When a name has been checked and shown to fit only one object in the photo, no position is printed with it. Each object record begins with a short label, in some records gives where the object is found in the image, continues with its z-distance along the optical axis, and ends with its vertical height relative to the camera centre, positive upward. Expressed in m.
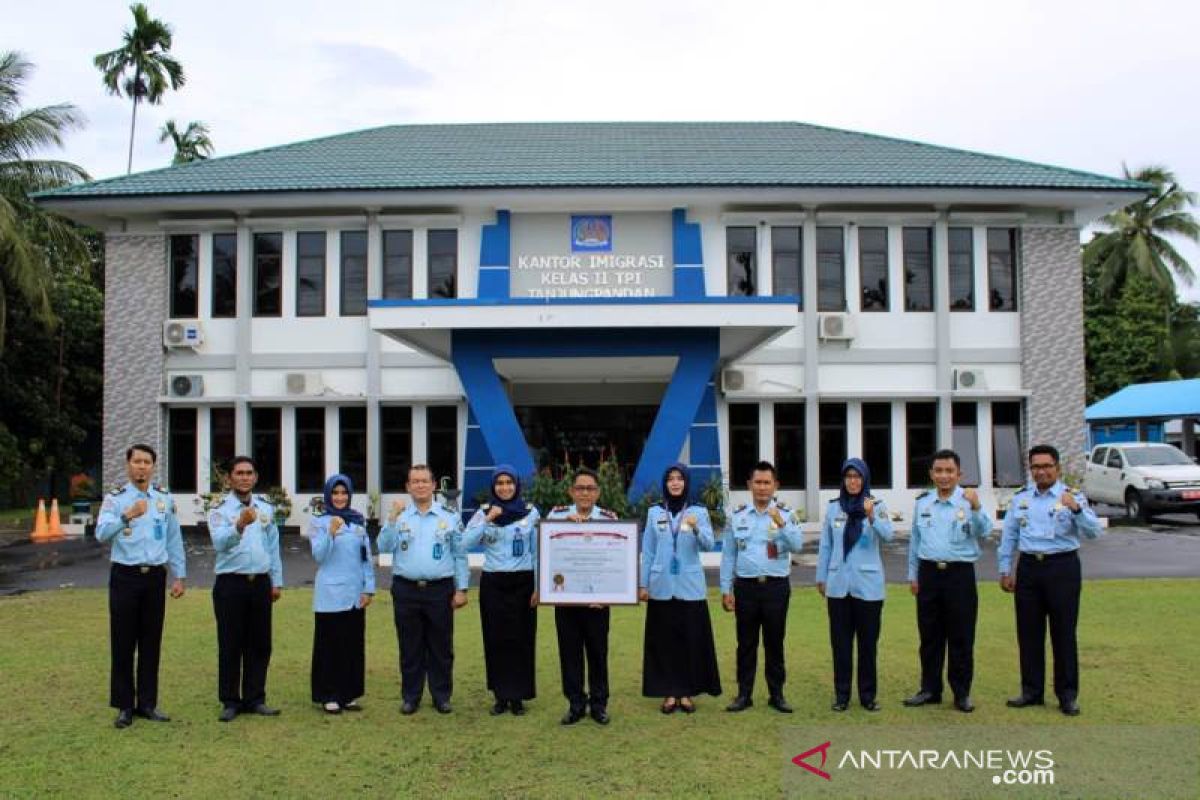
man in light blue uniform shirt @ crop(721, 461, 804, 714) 5.88 -0.82
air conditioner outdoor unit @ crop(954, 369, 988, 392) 18.08 +1.19
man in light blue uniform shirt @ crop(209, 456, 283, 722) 5.88 -0.92
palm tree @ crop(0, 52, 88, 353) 19.59 +5.60
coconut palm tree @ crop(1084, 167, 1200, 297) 35.56 +7.57
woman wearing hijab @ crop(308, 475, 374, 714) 5.96 -0.97
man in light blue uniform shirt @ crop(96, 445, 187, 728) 5.75 -0.84
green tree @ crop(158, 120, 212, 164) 35.97 +11.38
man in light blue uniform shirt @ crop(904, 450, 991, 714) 5.89 -0.81
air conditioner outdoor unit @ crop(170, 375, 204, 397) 18.27 +1.12
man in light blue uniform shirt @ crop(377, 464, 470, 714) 6.01 -0.89
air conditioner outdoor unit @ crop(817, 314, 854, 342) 17.92 +2.17
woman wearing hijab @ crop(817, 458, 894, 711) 5.89 -0.84
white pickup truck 17.94 -0.66
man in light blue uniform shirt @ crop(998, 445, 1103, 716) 5.88 -0.79
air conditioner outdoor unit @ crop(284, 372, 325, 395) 18.12 +1.16
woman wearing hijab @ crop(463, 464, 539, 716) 5.87 -0.90
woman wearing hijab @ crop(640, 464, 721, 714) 5.86 -0.98
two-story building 18.02 +2.60
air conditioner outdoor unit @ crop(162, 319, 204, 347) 18.27 +2.08
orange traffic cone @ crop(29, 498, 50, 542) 17.11 -1.42
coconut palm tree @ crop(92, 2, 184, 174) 32.09 +12.66
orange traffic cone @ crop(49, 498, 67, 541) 17.41 -1.43
